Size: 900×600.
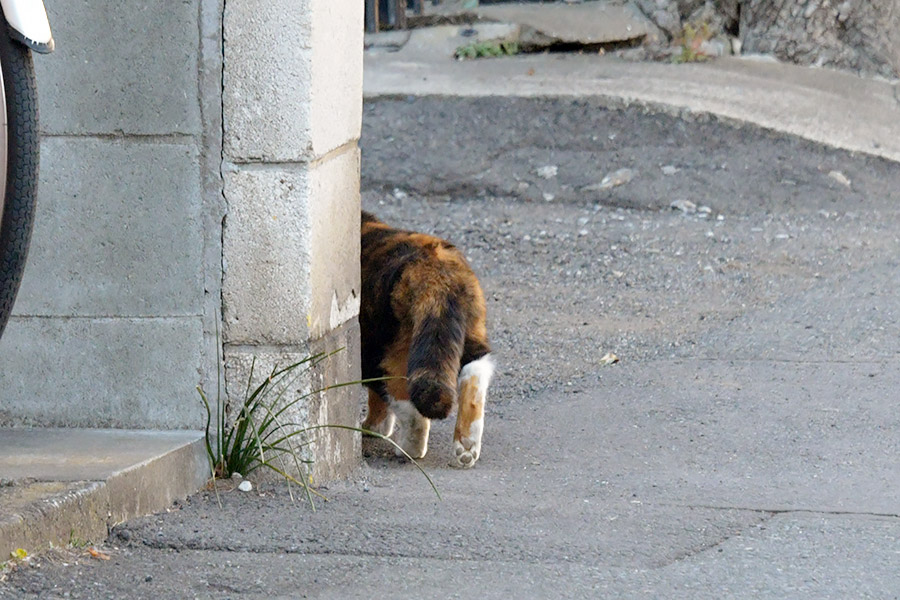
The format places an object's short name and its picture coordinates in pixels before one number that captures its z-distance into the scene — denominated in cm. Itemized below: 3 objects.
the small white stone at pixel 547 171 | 2017
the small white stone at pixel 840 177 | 2039
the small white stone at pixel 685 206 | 1906
